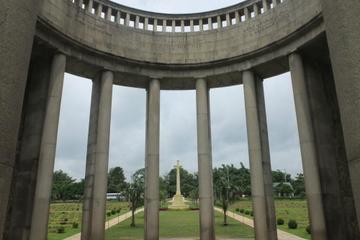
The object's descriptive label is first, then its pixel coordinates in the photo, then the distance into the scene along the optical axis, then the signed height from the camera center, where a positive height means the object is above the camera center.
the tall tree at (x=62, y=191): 183.62 +6.26
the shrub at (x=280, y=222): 55.18 -3.85
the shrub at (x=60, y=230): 46.09 -4.11
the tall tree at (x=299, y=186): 168.25 +7.52
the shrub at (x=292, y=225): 47.66 -3.79
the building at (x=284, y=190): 171.29 +5.25
